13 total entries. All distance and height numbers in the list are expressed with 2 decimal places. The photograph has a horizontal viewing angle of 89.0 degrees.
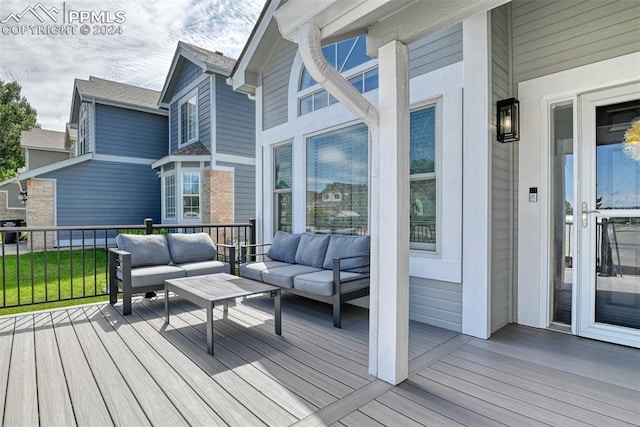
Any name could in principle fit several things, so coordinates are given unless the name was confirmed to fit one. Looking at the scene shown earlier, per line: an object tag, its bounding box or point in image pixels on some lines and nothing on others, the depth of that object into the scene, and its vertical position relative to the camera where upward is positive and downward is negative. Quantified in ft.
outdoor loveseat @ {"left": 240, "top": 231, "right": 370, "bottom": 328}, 11.58 -2.39
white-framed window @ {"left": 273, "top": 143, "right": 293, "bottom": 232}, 18.12 +1.44
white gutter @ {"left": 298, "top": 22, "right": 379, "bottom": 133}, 7.11 +3.01
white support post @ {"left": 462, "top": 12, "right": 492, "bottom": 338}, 10.31 +1.04
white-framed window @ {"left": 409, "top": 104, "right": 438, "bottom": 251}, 11.70 +1.24
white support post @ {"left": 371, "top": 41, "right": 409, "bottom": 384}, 7.50 -0.06
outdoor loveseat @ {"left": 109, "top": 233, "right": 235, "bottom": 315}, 12.75 -2.23
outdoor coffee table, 9.29 -2.52
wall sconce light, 10.94 +3.12
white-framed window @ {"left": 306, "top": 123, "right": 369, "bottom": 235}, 14.15 +1.45
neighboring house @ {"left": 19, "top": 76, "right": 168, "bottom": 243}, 32.40 +4.54
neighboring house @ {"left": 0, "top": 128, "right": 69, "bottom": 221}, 50.62 +9.16
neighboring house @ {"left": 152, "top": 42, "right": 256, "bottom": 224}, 29.55 +5.39
